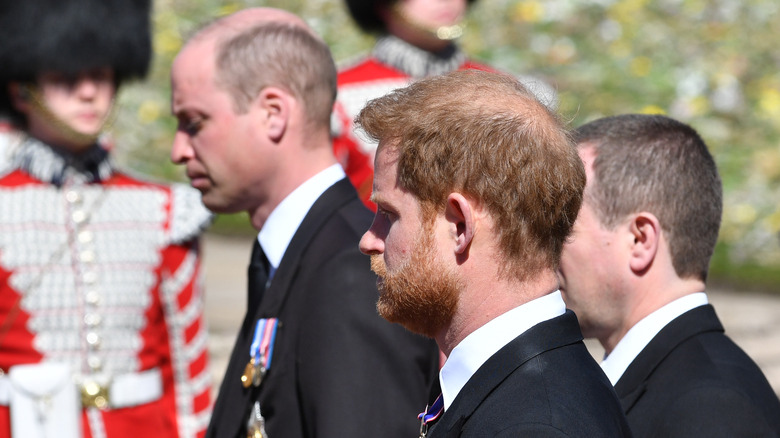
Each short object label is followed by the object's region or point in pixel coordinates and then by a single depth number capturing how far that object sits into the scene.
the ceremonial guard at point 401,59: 9.42
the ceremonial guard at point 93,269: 7.68
